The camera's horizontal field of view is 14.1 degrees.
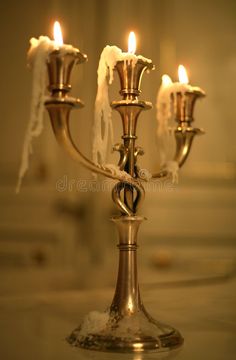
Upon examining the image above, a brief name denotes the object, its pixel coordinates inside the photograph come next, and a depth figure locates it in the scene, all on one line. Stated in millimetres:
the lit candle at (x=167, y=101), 932
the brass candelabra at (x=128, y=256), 838
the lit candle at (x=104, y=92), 851
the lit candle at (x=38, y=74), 795
